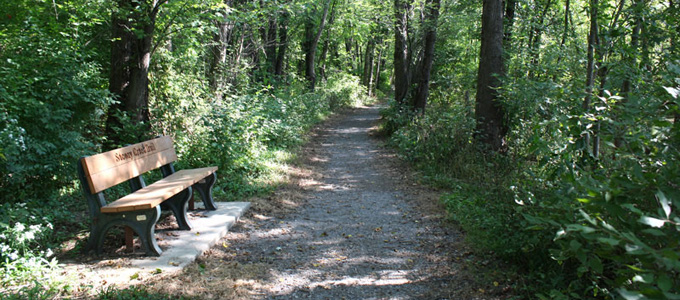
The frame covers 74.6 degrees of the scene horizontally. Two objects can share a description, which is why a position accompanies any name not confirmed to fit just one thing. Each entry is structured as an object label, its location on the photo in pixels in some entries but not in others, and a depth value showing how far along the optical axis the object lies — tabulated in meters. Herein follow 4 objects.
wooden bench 4.26
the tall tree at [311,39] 19.09
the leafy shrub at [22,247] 3.60
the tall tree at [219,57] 12.16
